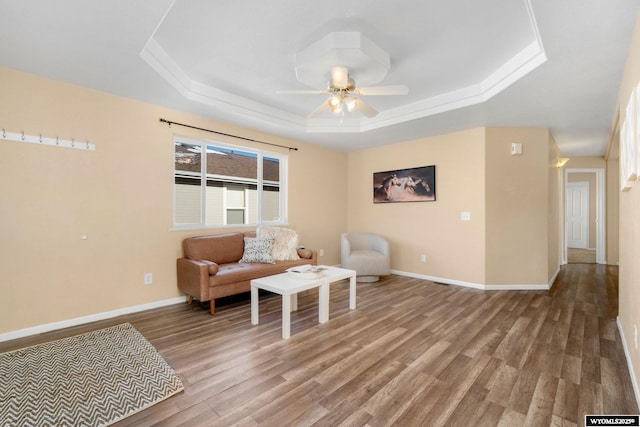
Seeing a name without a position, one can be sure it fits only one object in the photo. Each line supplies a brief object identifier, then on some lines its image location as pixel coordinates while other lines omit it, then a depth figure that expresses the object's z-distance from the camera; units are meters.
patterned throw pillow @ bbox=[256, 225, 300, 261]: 4.18
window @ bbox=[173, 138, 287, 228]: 3.93
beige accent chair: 4.74
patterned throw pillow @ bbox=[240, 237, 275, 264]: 4.00
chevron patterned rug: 1.69
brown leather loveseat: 3.28
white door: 8.02
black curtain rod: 3.66
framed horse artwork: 4.98
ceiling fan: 2.60
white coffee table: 2.72
